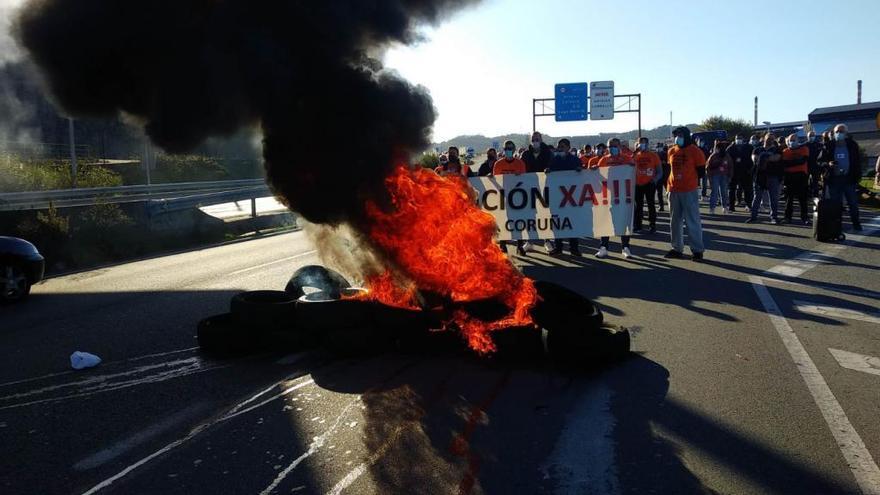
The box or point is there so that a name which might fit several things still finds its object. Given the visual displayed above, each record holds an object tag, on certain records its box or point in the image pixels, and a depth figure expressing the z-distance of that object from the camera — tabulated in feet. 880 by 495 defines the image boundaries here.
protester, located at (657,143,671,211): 56.04
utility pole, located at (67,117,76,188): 74.40
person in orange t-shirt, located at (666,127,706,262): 34.22
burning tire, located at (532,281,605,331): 18.11
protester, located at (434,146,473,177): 36.45
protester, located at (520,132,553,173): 41.83
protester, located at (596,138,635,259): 39.81
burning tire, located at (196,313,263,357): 19.13
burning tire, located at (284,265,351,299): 21.96
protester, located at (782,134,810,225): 47.32
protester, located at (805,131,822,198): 51.01
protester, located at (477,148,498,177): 41.65
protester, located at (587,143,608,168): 49.57
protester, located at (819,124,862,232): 41.06
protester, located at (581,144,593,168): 56.56
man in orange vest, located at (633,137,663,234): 45.96
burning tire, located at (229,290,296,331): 19.27
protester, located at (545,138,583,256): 39.58
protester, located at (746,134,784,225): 50.03
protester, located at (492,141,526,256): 38.96
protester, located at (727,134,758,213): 58.23
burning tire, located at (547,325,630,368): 17.06
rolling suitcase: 39.78
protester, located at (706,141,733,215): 57.21
